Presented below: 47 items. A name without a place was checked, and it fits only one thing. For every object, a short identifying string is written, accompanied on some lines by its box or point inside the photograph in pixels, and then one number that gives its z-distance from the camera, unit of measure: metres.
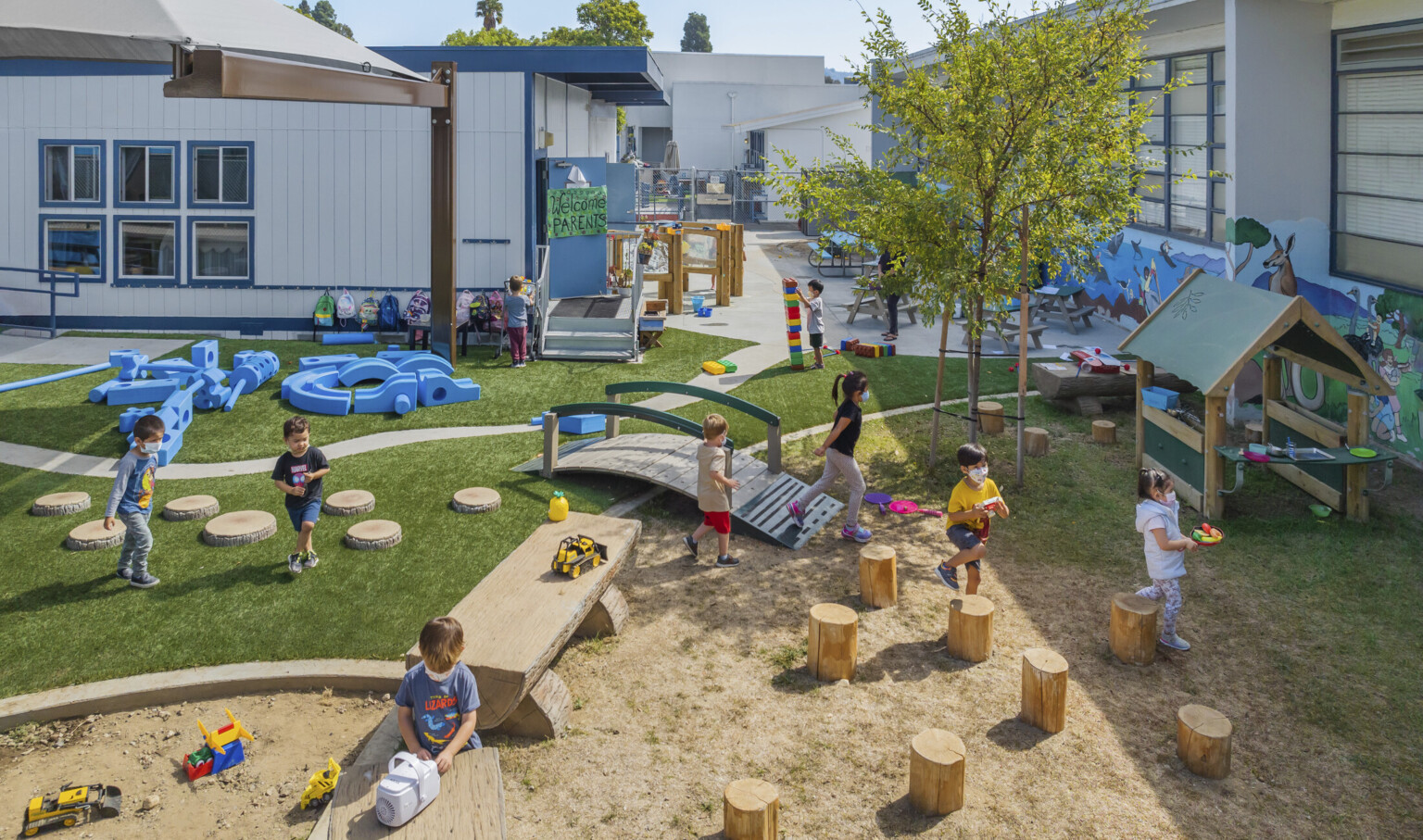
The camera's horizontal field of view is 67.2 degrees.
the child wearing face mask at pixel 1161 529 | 7.91
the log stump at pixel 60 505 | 10.50
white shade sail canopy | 8.45
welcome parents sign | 20.09
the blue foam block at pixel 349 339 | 18.36
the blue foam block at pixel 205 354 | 15.17
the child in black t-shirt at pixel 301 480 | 8.83
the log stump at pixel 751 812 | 5.75
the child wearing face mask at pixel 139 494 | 8.58
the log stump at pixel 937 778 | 6.12
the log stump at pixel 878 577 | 9.00
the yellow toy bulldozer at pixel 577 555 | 7.87
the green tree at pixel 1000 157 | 11.04
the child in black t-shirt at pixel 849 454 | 10.23
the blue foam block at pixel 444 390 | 14.91
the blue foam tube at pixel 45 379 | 11.67
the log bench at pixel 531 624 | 6.57
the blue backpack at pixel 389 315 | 18.88
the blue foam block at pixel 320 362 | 16.05
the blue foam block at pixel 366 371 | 15.32
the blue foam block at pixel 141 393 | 14.14
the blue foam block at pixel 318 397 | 14.43
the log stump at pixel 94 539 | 9.58
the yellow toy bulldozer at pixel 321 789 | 6.32
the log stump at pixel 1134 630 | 7.95
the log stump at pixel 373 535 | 9.78
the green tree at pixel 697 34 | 150.38
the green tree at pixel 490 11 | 90.38
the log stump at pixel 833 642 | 7.70
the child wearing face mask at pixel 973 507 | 8.80
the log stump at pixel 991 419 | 14.04
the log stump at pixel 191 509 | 10.44
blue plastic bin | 12.02
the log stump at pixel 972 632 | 8.07
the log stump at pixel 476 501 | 10.77
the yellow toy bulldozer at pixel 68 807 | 6.02
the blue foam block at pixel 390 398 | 14.45
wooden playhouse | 10.52
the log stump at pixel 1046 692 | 7.02
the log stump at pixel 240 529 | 9.79
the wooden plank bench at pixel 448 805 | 5.32
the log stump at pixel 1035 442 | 13.07
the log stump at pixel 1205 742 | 6.52
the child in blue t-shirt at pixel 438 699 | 5.82
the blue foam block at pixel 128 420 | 12.95
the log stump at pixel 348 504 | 10.56
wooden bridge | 10.63
